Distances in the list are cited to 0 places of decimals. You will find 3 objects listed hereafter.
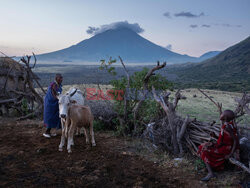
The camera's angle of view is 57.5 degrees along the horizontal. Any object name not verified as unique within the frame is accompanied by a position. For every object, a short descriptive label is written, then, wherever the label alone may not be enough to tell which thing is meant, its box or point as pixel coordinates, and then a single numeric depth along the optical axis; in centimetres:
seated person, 428
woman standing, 681
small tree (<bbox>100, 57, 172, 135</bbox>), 713
